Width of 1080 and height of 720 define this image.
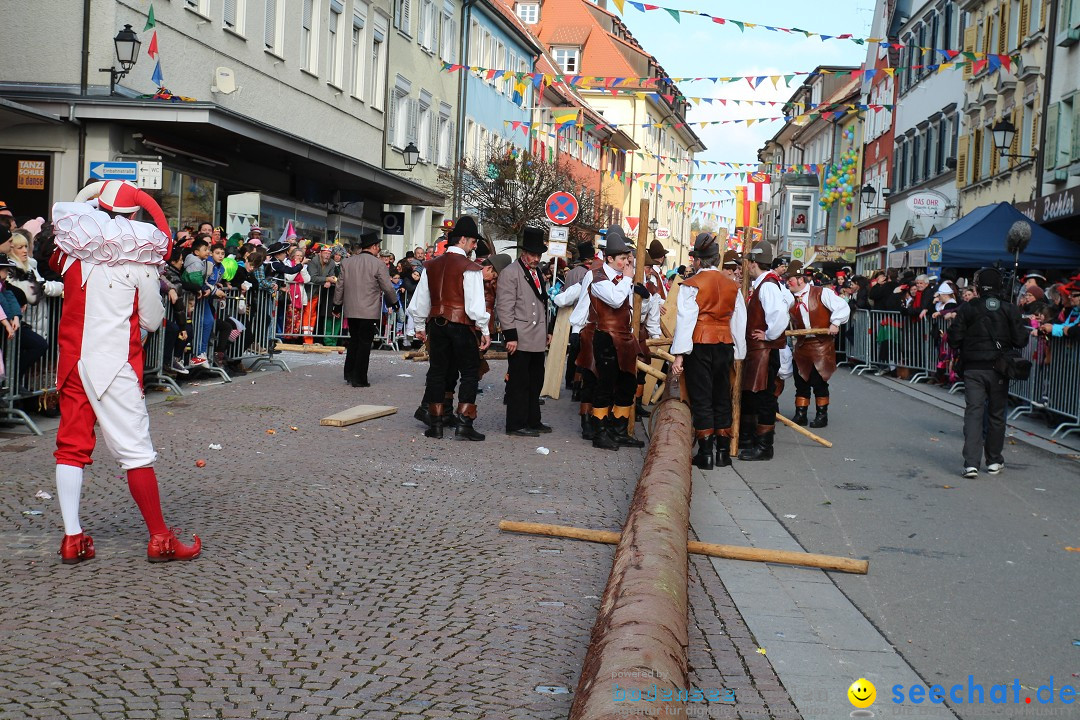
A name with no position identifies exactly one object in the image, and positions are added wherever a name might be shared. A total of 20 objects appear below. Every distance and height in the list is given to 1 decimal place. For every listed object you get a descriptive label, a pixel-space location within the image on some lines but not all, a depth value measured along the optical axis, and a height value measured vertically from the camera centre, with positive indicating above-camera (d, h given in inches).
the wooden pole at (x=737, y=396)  447.8 -30.1
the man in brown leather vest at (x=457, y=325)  449.7 -10.2
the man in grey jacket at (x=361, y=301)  613.9 -5.0
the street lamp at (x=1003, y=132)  1032.2 +156.6
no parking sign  792.3 +57.6
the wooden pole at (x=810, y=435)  480.4 -45.5
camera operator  433.1 -10.2
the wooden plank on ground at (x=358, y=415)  462.9 -46.6
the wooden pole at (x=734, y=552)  271.0 -51.9
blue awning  834.8 +50.0
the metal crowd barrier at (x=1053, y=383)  552.7 -25.9
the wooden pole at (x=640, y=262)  469.1 +16.2
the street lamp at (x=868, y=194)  1743.2 +172.2
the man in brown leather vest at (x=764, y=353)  451.2 -14.6
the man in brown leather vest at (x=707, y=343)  418.9 -11.4
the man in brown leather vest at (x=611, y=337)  449.1 -11.7
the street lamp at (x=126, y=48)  726.5 +131.3
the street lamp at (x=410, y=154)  1266.0 +139.1
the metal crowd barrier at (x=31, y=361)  402.9 -28.1
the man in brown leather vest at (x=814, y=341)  545.6 -11.6
